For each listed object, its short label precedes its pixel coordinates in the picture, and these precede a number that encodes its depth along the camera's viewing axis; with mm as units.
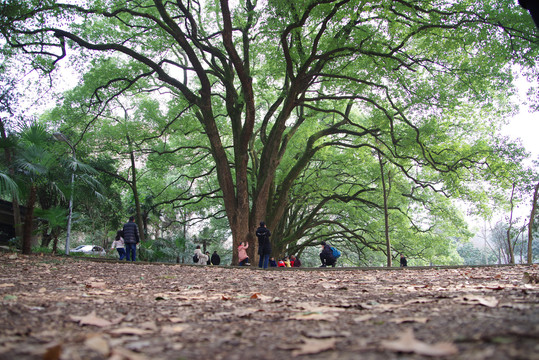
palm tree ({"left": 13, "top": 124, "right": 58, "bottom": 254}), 10625
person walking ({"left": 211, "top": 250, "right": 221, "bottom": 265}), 19581
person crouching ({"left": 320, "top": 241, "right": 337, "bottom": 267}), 13450
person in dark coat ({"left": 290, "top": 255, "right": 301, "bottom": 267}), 19158
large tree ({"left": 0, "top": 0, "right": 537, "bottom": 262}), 10008
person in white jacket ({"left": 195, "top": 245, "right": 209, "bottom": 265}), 16342
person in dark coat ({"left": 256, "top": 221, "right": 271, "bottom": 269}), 11242
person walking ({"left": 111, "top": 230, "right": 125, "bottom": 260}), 13562
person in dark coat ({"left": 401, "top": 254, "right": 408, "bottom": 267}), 19347
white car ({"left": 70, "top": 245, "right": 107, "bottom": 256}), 29517
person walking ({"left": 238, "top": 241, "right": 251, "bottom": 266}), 12078
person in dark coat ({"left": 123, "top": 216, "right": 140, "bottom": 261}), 12656
